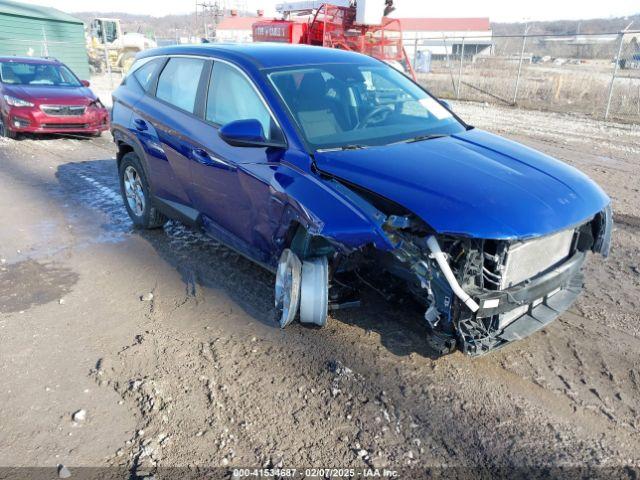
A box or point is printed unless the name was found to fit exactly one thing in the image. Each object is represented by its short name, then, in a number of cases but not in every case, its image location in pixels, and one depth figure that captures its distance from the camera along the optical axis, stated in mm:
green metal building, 22109
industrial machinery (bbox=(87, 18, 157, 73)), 31531
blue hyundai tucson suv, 2818
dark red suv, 9930
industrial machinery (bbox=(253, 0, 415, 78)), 14430
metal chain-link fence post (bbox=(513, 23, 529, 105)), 15500
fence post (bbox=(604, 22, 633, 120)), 13147
